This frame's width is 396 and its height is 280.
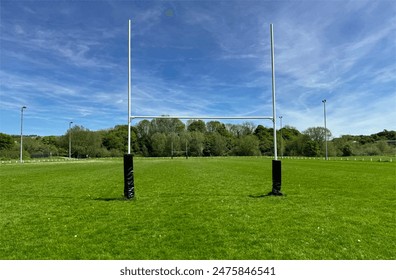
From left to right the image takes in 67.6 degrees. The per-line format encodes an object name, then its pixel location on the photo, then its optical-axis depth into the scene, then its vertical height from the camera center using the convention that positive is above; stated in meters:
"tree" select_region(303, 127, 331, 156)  83.20 +5.55
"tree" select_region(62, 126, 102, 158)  83.12 +3.23
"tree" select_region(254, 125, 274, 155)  90.50 +4.77
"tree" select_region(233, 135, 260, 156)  86.88 +2.10
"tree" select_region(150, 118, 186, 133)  81.02 +8.49
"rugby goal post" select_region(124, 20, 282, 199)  10.08 -0.43
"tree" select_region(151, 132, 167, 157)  86.62 +2.92
